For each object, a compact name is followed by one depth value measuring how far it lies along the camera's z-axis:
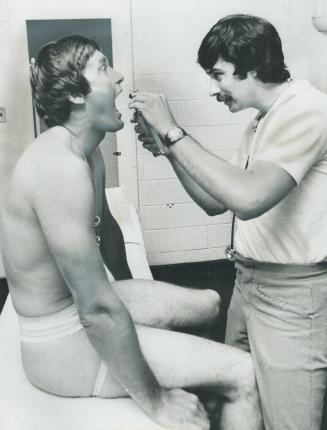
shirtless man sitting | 0.85
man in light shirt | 0.93
